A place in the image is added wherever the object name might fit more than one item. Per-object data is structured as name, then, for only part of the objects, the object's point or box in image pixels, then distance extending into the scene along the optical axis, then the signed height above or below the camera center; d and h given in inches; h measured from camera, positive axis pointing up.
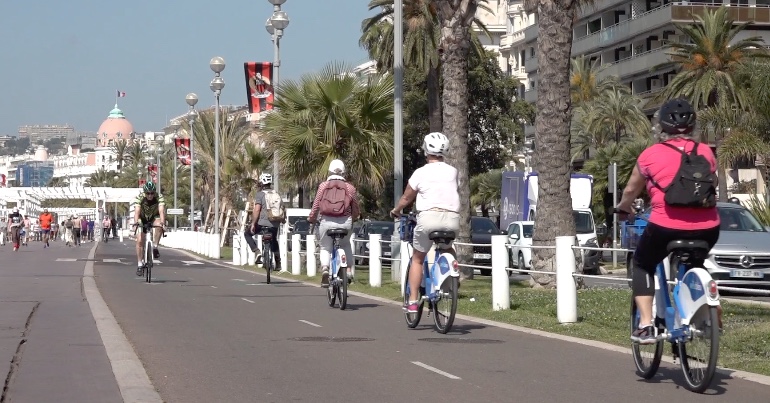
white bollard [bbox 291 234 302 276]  1019.3 -12.9
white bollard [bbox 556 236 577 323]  510.3 -17.1
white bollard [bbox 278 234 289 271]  1090.7 -8.3
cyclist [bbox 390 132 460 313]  471.2 +16.7
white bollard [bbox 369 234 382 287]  805.9 -13.1
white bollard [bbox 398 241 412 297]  660.8 -7.8
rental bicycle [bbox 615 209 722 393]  297.9 -19.0
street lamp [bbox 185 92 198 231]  2191.2 +246.6
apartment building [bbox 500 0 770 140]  2711.6 +483.9
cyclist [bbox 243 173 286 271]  901.2 +23.8
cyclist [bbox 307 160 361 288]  609.6 +17.0
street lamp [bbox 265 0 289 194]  1315.2 +230.7
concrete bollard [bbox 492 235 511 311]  575.8 -16.9
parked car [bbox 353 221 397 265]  1405.6 +14.1
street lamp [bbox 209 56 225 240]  1749.5 +221.7
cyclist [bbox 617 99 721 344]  312.7 +7.3
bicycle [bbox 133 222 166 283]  824.9 -2.9
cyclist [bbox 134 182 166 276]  830.5 +19.4
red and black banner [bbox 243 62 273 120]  1400.1 +180.7
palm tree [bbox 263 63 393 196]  1159.0 +107.9
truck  1430.9 +55.5
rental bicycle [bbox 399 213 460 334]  462.3 -16.6
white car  1310.3 +1.1
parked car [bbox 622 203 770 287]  780.6 -12.4
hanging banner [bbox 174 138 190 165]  2375.7 +177.2
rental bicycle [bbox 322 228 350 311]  597.0 -14.5
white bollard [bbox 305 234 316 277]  979.9 -13.9
